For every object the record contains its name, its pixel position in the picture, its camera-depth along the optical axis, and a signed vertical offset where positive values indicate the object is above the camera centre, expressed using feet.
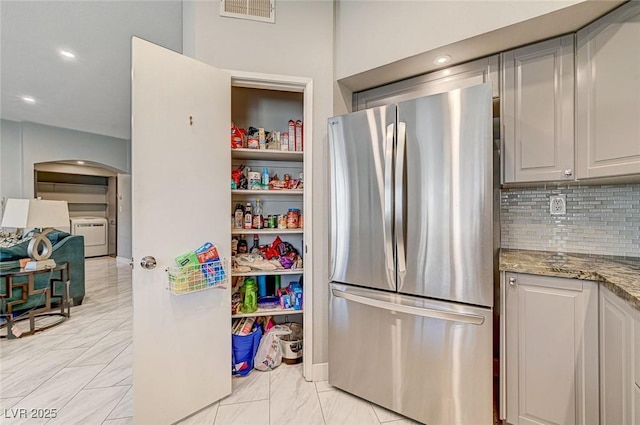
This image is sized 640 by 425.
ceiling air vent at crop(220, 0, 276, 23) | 6.15 +4.55
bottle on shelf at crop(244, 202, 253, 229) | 7.12 -0.19
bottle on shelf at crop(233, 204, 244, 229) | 7.16 -0.16
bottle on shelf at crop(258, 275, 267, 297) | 7.58 -1.98
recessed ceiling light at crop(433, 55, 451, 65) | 5.61 +3.11
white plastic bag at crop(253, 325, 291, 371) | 6.97 -3.49
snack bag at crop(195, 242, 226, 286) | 5.41 -0.99
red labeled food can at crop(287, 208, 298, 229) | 7.25 -0.19
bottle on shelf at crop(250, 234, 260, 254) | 7.72 -0.85
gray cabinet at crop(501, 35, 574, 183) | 4.94 +1.85
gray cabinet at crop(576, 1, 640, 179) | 4.24 +1.87
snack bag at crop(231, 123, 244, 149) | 6.69 +1.82
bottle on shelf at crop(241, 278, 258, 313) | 6.88 -2.16
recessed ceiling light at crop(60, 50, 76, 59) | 9.65 +5.59
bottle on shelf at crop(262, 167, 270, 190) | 7.13 +0.83
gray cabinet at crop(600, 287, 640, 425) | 3.42 -1.98
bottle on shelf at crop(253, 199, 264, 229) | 7.19 -0.22
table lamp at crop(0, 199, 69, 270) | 9.09 -0.21
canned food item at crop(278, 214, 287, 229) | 7.30 -0.25
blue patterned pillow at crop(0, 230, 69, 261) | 10.77 -1.51
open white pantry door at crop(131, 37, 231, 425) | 4.81 -0.15
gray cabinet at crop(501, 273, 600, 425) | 4.17 -2.17
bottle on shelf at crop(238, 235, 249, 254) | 7.66 -0.92
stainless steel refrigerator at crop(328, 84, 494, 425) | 4.64 -0.81
